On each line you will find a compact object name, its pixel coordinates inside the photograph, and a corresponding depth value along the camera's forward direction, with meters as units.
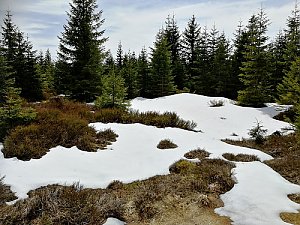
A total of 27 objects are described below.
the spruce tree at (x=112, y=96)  11.19
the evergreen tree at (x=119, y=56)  33.64
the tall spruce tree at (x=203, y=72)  23.99
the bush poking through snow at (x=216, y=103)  14.11
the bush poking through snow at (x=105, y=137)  7.68
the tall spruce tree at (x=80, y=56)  15.49
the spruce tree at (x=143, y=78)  23.33
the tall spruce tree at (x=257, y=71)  15.24
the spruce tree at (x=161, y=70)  20.67
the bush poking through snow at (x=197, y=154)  7.16
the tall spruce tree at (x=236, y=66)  22.14
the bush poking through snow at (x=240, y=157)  7.14
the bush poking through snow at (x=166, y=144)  7.79
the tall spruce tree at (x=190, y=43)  29.08
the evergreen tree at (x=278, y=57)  21.61
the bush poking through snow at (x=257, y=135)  9.60
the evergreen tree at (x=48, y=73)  25.39
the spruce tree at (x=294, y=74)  12.92
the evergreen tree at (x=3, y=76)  16.43
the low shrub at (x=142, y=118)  9.66
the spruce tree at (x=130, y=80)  21.87
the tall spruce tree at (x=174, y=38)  29.41
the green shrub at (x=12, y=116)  7.44
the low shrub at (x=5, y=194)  4.63
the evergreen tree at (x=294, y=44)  17.77
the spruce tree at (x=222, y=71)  22.25
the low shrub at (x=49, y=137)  6.45
